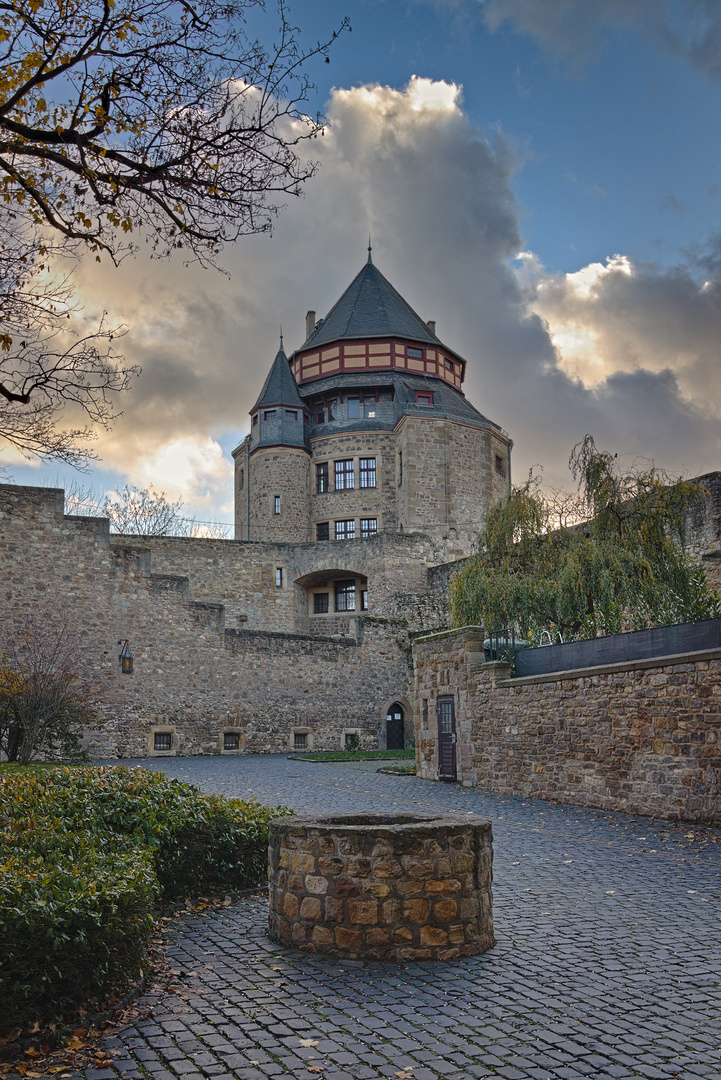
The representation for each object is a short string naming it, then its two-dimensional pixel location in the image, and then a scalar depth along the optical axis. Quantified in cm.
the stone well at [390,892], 565
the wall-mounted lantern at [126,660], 2389
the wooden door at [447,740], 1773
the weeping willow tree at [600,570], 1823
